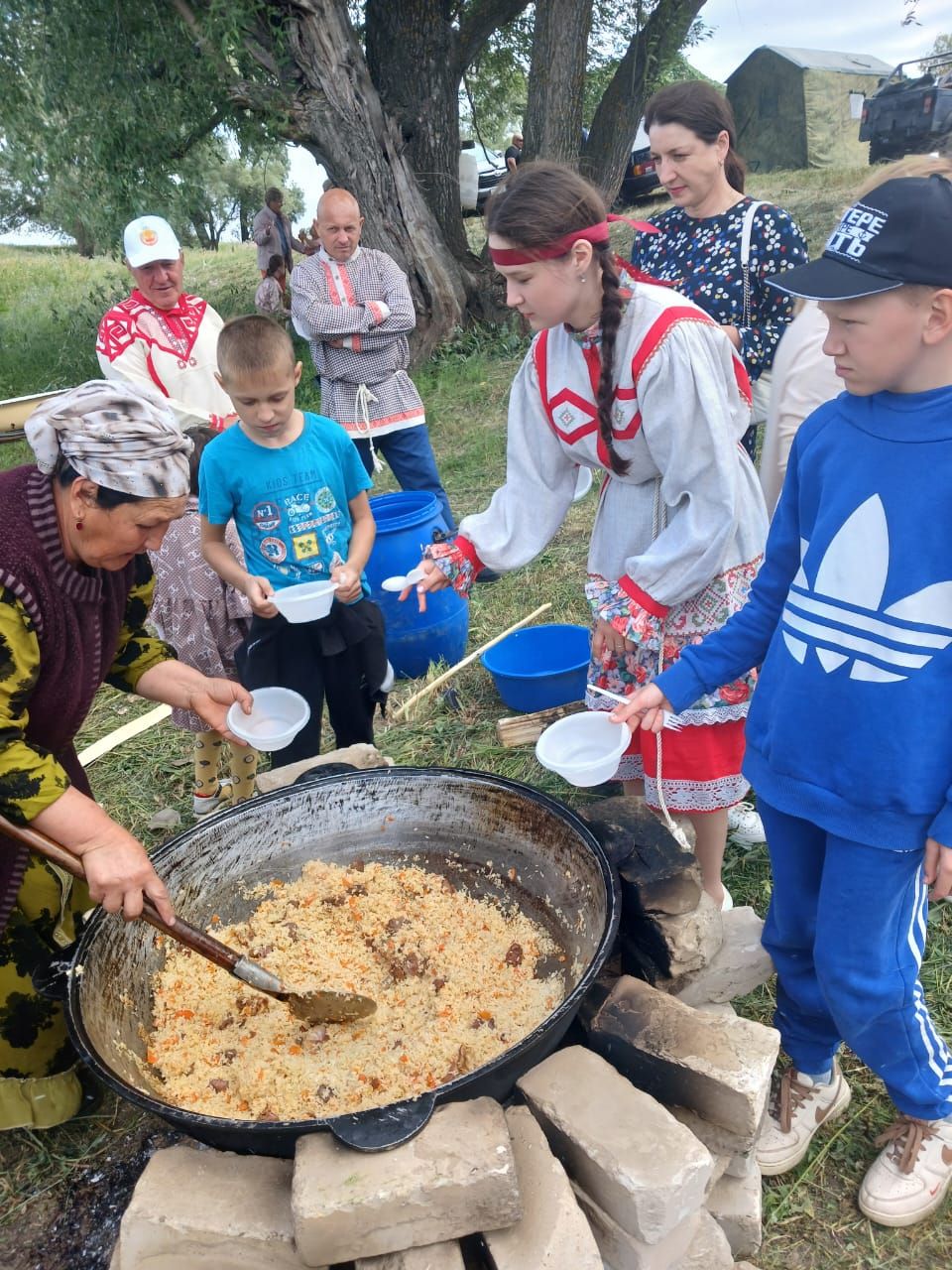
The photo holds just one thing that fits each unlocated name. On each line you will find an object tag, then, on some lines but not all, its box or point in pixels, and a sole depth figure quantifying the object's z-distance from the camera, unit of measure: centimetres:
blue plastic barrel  416
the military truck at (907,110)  1352
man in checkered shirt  521
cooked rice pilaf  199
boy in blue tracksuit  152
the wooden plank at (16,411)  544
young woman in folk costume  216
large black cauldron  172
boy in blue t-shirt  295
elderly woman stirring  186
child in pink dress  337
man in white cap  435
